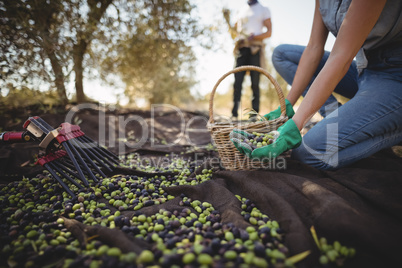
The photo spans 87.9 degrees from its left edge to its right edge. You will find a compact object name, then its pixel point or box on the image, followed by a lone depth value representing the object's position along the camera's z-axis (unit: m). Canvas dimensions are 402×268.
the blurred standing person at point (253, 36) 3.94
